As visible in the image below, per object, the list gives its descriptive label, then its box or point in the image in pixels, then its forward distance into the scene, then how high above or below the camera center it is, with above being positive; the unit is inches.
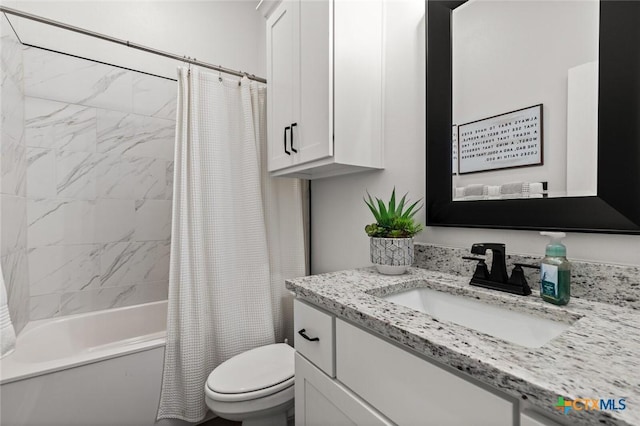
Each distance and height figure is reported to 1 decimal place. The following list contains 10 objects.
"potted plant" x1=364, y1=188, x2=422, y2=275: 42.3 -5.0
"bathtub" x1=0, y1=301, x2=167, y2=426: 47.1 -30.7
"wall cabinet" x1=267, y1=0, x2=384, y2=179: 47.6 +21.1
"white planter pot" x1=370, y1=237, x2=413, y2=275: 42.2 -7.1
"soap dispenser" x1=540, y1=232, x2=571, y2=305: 28.2 -6.9
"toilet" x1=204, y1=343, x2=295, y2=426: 45.4 -28.7
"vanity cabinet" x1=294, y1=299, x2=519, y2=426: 19.7 -15.1
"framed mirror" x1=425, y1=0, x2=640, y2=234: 28.5 +4.9
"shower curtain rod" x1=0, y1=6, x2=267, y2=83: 55.2 +33.6
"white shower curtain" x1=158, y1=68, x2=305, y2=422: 57.3 -6.6
